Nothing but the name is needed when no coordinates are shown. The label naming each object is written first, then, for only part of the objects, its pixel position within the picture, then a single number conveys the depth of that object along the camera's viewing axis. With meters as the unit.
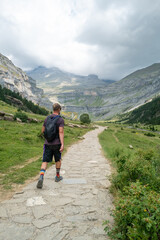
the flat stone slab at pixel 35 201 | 4.16
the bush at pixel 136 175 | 4.66
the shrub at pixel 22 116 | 25.11
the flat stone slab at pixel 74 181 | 6.07
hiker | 5.96
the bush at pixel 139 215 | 2.22
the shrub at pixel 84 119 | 73.06
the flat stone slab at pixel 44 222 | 3.25
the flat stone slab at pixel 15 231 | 2.87
